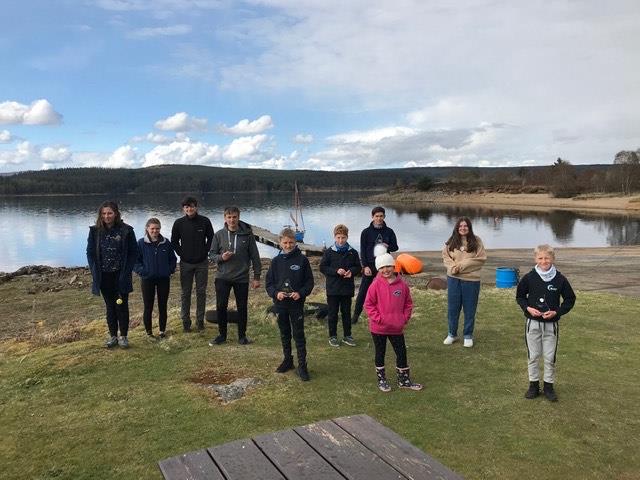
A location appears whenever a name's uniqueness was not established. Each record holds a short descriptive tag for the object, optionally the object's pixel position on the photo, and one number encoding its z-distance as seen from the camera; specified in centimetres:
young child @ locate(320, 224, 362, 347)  727
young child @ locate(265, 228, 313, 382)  595
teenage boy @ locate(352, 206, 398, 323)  798
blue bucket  1302
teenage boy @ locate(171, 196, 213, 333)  777
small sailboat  3647
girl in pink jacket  549
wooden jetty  3162
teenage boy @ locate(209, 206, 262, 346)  722
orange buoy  1989
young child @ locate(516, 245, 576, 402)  517
